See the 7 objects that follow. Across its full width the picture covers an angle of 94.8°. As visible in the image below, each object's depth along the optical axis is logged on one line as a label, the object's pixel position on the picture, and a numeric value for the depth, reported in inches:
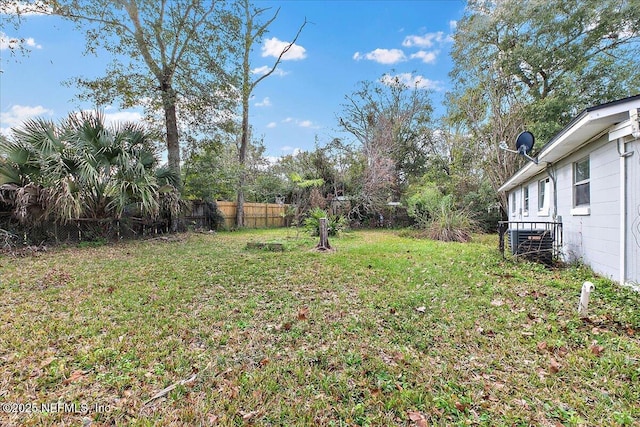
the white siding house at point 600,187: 159.8
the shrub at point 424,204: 502.0
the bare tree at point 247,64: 526.9
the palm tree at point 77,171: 272.2
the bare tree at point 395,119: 744.5
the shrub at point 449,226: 432.5
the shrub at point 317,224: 438.6
